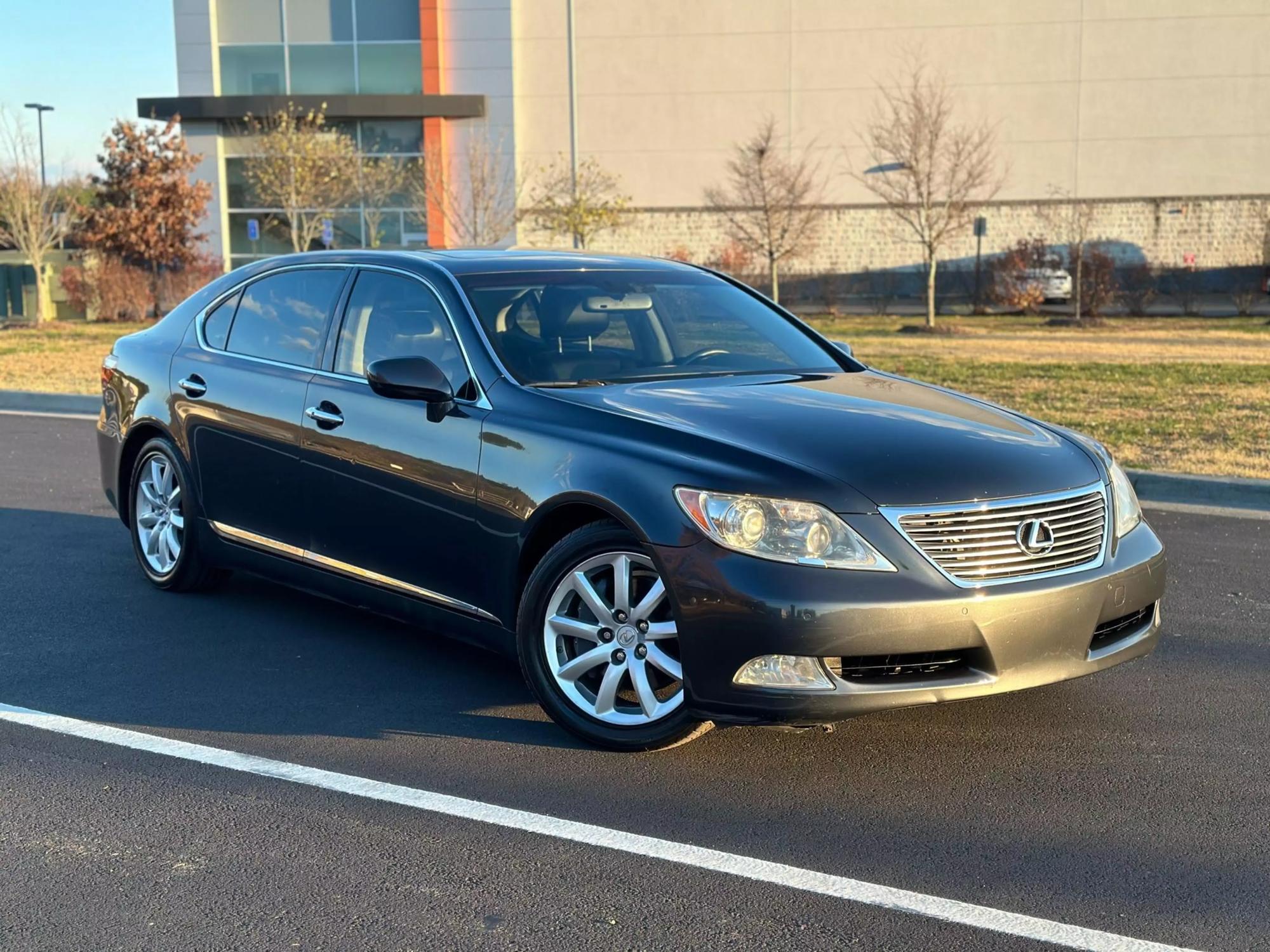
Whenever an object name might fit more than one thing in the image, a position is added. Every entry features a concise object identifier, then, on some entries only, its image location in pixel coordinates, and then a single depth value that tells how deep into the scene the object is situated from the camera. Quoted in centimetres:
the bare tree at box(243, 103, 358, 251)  3394
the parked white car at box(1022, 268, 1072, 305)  3200
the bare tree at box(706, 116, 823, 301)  3350
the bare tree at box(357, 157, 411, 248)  3684
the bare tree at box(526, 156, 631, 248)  3531
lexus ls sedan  405
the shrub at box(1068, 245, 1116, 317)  2961
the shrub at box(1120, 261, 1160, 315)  3100
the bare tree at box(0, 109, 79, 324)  3472
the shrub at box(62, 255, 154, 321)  3431
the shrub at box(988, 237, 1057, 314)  3183
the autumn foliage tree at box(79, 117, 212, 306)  3431
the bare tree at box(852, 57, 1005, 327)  2992
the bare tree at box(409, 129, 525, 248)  3619
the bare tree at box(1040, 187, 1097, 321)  3938
